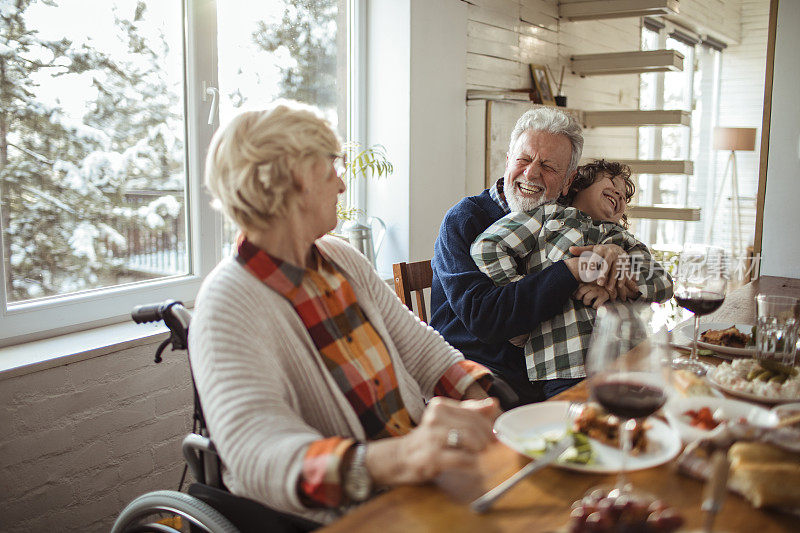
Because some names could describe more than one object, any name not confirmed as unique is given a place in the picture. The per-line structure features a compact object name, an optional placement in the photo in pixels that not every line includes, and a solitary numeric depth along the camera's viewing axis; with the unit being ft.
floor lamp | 22.00
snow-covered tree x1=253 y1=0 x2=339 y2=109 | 10.00
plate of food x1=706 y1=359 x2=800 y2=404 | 4.17
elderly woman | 3.21
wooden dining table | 2.73
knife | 2.84
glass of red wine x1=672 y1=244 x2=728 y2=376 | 4.76
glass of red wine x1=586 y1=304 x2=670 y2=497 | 2.80
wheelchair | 3.84
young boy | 6.07
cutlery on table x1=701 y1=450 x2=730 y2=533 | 2.47
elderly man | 5.99
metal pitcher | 9.98
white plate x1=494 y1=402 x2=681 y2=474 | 3.25
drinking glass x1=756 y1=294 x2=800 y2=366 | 4.60
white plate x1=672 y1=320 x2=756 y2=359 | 5.21
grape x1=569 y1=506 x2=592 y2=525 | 2.56
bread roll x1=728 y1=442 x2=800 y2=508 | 2.82
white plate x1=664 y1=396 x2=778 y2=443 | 3.54
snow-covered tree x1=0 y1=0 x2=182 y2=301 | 6.79
